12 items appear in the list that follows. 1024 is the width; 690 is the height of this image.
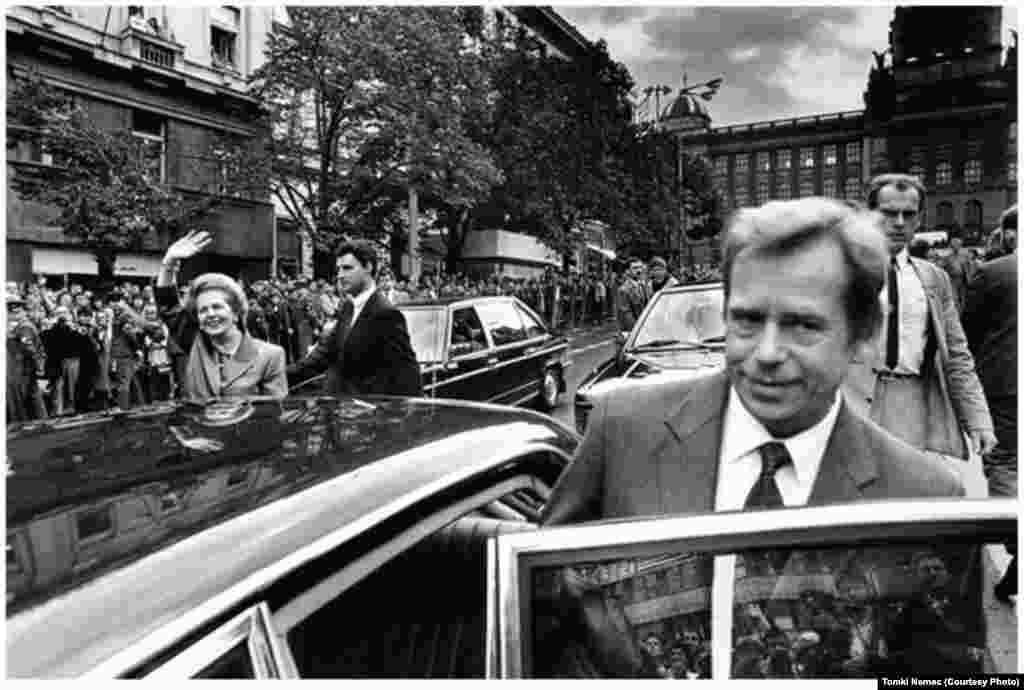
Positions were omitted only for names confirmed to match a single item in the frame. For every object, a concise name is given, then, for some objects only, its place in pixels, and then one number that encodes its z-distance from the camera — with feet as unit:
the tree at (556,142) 79.97
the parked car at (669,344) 21.03
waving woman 13.61
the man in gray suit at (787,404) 5.00
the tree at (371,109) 65.26
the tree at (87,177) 59.67
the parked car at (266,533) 3.72
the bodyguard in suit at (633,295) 39.99
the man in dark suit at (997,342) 13.37
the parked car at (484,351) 27.63
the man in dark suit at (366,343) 15.97
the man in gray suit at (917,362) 11.75
